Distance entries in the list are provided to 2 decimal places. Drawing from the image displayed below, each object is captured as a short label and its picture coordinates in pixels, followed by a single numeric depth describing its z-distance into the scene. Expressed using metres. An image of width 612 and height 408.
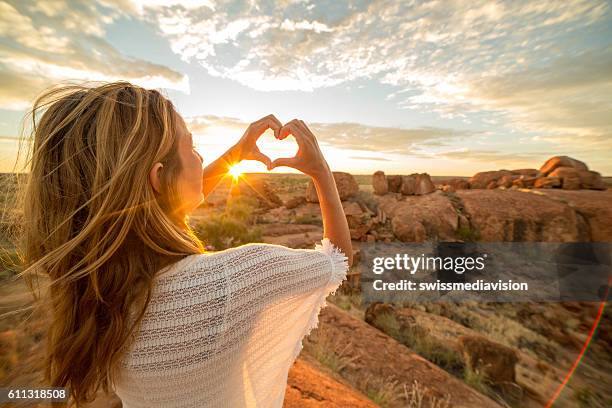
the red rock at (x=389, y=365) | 3.64
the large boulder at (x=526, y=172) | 14.73
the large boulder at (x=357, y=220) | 11.14
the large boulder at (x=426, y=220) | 10.63
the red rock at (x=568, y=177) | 10.97
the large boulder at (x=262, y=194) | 17.58
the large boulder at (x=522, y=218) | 9.23
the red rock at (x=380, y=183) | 15.24
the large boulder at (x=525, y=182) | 12.34
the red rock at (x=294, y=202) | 16.04
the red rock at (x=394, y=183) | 15.34
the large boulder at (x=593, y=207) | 8.83
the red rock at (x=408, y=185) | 14.22
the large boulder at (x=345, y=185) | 14.67
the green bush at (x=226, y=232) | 10.54
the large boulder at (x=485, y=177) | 15.35
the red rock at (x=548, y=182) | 11.34
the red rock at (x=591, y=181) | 10.86
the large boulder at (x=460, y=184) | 15.77
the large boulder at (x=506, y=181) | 13.62
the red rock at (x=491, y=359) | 4.35
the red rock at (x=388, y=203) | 12.80
